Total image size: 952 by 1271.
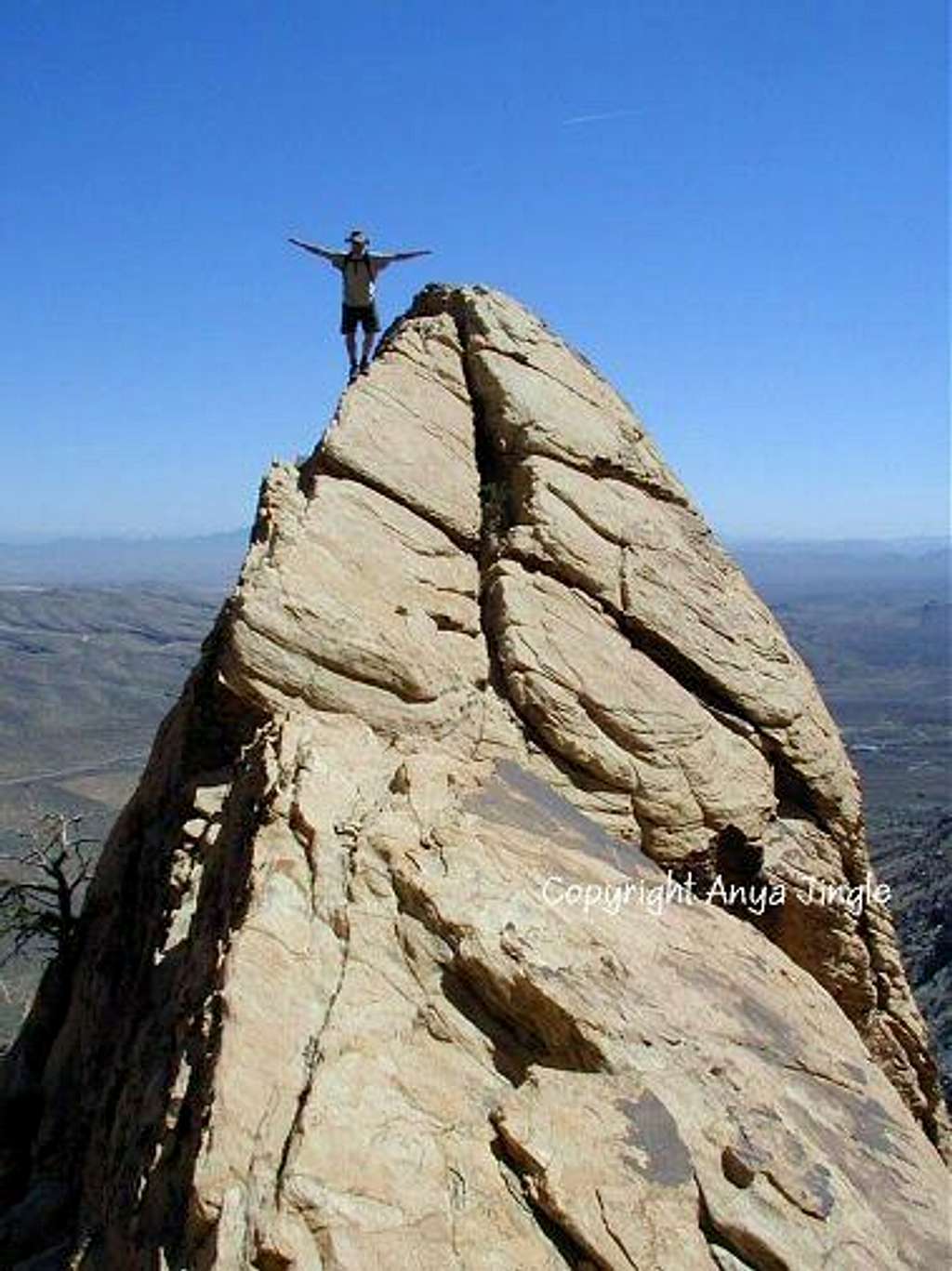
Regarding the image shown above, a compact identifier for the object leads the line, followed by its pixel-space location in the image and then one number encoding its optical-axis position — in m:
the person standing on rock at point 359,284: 23.06
